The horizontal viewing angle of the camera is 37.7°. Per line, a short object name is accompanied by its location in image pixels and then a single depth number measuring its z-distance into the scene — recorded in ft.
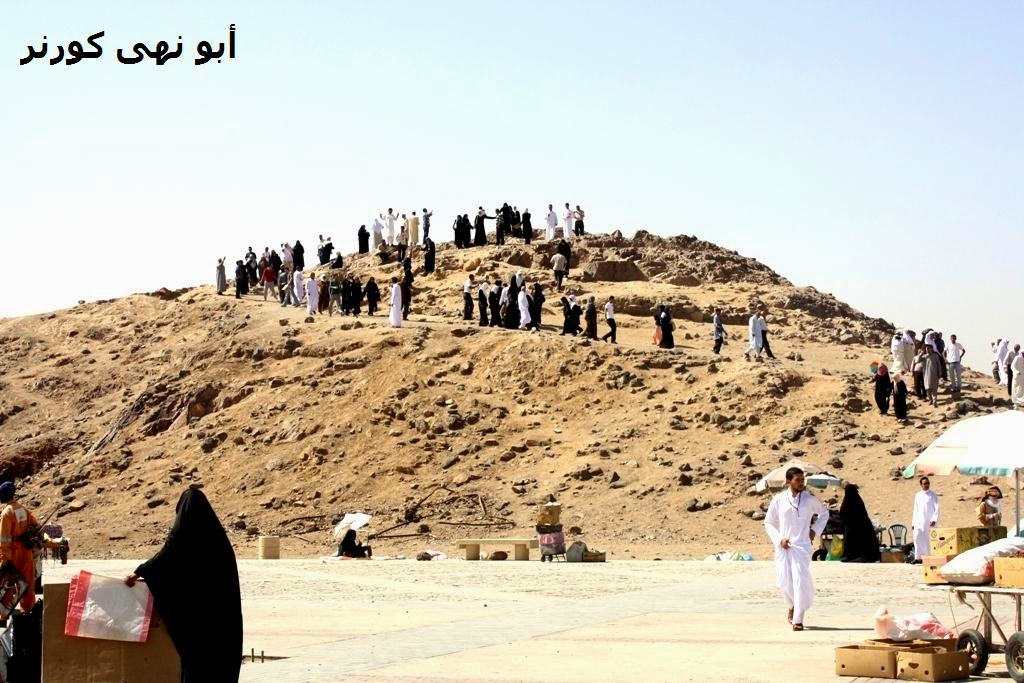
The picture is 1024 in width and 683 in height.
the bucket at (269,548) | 92.48
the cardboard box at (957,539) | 40.29
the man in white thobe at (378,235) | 170.19
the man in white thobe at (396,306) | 128.98
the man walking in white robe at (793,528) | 44.01
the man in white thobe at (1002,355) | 125.64
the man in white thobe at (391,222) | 167.53
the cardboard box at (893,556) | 74.74
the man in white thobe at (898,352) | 115.44
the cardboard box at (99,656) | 27.63
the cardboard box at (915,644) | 33.88
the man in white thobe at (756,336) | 119.55
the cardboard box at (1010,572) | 33.24
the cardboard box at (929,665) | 32.60
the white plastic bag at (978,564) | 34.24
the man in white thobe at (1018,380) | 111.55
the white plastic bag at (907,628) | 34.96
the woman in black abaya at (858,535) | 72.90
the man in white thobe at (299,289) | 147.64
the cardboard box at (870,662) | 33.17
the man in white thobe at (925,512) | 68.74
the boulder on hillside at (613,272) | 152.35
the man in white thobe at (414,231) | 165.78
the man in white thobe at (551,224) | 166.61
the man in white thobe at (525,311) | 127.54
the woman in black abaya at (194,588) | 27.45
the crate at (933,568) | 36.91
